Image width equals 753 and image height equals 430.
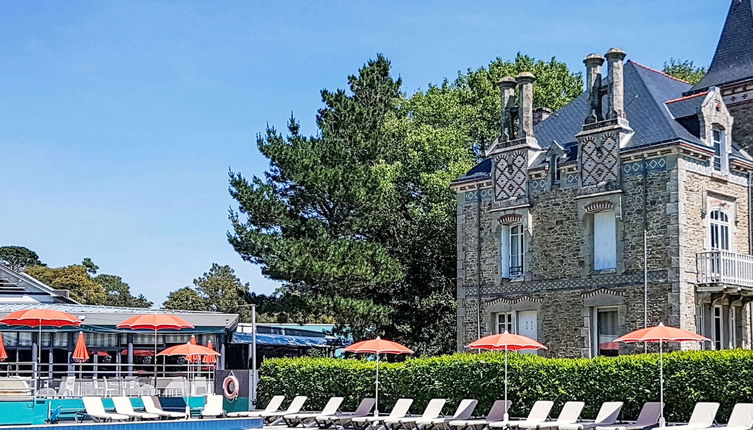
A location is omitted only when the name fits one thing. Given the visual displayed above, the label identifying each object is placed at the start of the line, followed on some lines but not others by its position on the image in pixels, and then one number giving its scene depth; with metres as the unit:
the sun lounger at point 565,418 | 21.44
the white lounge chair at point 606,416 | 21.16
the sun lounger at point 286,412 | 27.23
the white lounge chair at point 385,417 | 24.70
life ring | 29.77
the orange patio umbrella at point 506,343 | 23.11
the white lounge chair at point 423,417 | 24.11
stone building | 27.44
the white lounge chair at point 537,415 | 22.17
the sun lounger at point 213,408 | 26.98
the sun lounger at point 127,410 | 25.75
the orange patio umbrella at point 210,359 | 33.56
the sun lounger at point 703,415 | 20.27
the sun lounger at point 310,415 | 26.47
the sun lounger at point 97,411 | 25.44
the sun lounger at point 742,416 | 19.70
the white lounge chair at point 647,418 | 20.84
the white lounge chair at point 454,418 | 23.70
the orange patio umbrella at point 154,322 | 26.36
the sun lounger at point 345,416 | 25.67
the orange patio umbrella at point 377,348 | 26.55
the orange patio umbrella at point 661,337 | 21.31
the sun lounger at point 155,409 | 26.41
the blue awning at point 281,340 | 44.84
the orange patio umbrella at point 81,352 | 28.89
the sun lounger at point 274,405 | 27.79
